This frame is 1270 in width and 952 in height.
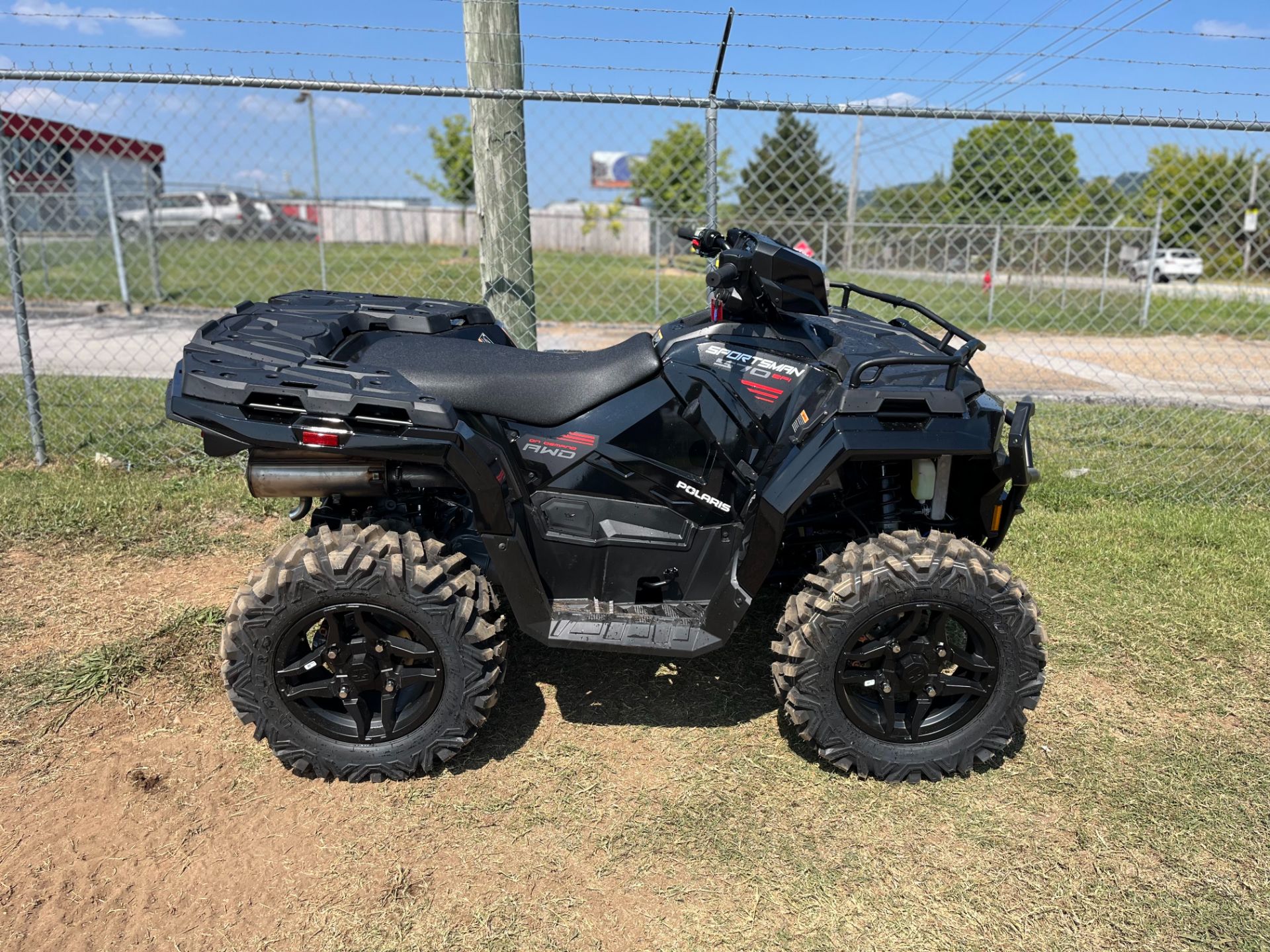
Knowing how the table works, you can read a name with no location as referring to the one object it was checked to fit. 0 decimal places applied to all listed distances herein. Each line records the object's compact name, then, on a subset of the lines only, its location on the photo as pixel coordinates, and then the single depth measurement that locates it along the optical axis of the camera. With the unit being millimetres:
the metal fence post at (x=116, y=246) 13984
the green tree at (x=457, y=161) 25659
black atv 2857
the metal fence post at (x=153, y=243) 14438
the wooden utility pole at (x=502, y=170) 4883
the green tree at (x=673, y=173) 30672
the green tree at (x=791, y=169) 28270
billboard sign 69062
